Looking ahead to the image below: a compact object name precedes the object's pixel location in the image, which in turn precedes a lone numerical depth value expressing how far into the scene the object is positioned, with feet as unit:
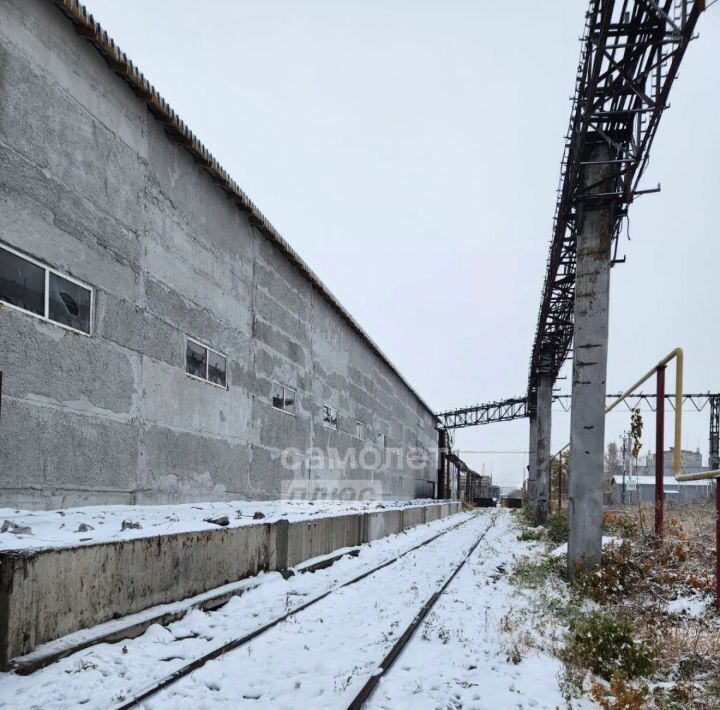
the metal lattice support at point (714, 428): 138.92
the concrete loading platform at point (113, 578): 15.58
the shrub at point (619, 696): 14.99
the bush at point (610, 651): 18.47
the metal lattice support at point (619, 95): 30.76
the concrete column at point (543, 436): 87.81
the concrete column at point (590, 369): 36.24
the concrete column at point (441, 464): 146.72
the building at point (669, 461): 293.23
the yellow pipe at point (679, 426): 22.68
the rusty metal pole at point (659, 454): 33.17
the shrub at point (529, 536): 64.49
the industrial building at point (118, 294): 21.59
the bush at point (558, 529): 56.14
